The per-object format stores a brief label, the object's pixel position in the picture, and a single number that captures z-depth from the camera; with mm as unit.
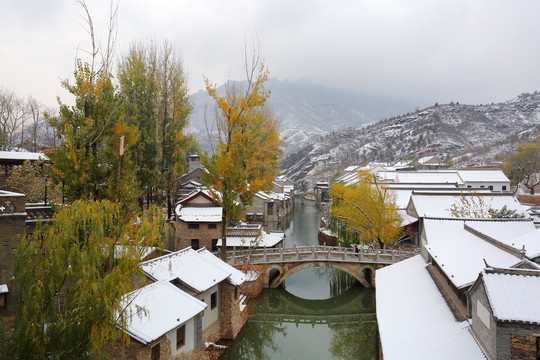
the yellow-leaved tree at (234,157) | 21625
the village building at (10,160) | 21422
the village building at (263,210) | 46781
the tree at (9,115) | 40781
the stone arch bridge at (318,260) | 25745
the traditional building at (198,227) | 28328
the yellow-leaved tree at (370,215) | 28875
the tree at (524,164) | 64188
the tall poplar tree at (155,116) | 26266
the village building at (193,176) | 46372
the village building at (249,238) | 27250
